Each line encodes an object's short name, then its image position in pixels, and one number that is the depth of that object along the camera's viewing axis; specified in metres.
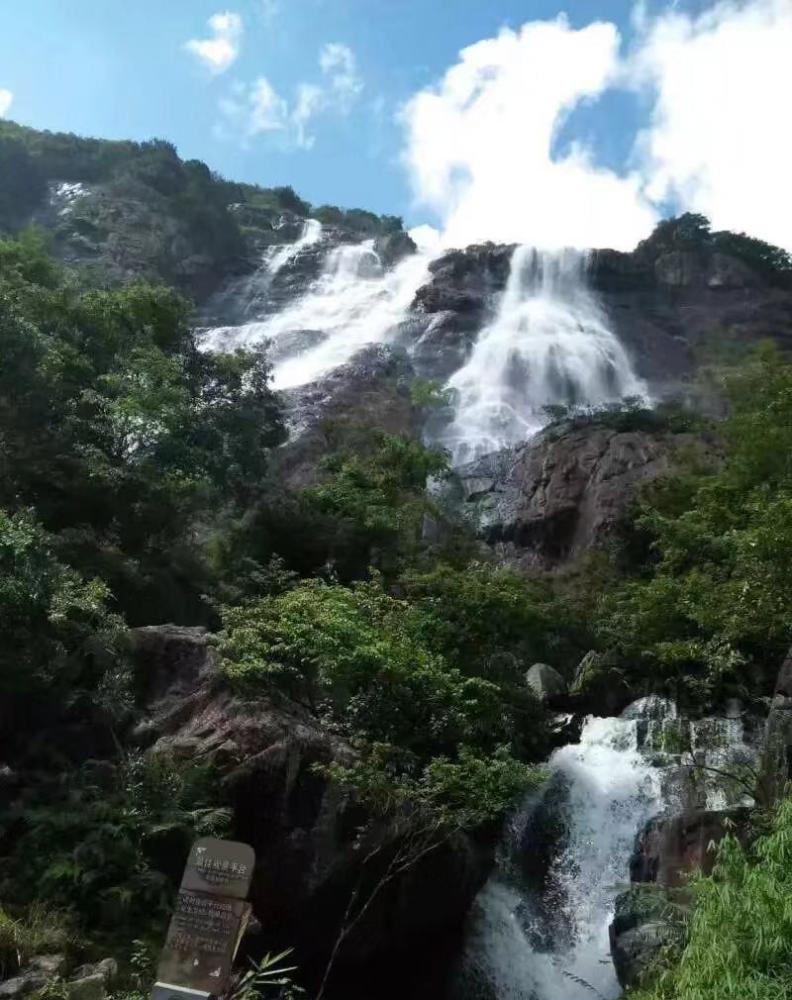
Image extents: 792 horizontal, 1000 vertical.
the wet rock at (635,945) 10.09
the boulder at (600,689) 18.23
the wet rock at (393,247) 59.56
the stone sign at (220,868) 6.42
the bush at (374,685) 11.30
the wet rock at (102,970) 7.93
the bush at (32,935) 7.95
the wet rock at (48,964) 7.84
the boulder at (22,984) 7.38
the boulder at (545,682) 17.95
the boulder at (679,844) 11.46
